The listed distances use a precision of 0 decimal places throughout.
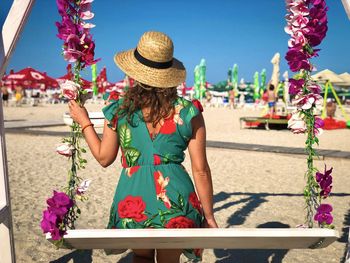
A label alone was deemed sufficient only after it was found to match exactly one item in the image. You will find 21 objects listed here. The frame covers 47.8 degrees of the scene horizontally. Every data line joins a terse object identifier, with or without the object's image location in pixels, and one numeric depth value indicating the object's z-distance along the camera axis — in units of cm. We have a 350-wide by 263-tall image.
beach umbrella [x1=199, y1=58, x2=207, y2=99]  3794
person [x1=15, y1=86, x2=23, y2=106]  2874
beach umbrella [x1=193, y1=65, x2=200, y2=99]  3884
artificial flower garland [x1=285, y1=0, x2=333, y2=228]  215
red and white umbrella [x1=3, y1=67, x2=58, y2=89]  2695
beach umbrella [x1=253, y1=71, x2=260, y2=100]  3792
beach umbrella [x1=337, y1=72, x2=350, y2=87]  1650
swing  164
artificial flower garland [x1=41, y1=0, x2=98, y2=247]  206
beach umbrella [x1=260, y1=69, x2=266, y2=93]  4117
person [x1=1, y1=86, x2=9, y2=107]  2449
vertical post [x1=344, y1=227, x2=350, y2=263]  205
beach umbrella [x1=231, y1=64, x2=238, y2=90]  4056
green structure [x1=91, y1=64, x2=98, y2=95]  3568
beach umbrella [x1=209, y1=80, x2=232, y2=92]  6298
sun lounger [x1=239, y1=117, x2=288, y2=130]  1427
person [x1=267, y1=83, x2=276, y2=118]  1496
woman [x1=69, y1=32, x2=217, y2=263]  178
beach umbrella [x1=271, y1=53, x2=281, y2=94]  1795
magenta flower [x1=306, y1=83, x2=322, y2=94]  218
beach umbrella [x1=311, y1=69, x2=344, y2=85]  1617
